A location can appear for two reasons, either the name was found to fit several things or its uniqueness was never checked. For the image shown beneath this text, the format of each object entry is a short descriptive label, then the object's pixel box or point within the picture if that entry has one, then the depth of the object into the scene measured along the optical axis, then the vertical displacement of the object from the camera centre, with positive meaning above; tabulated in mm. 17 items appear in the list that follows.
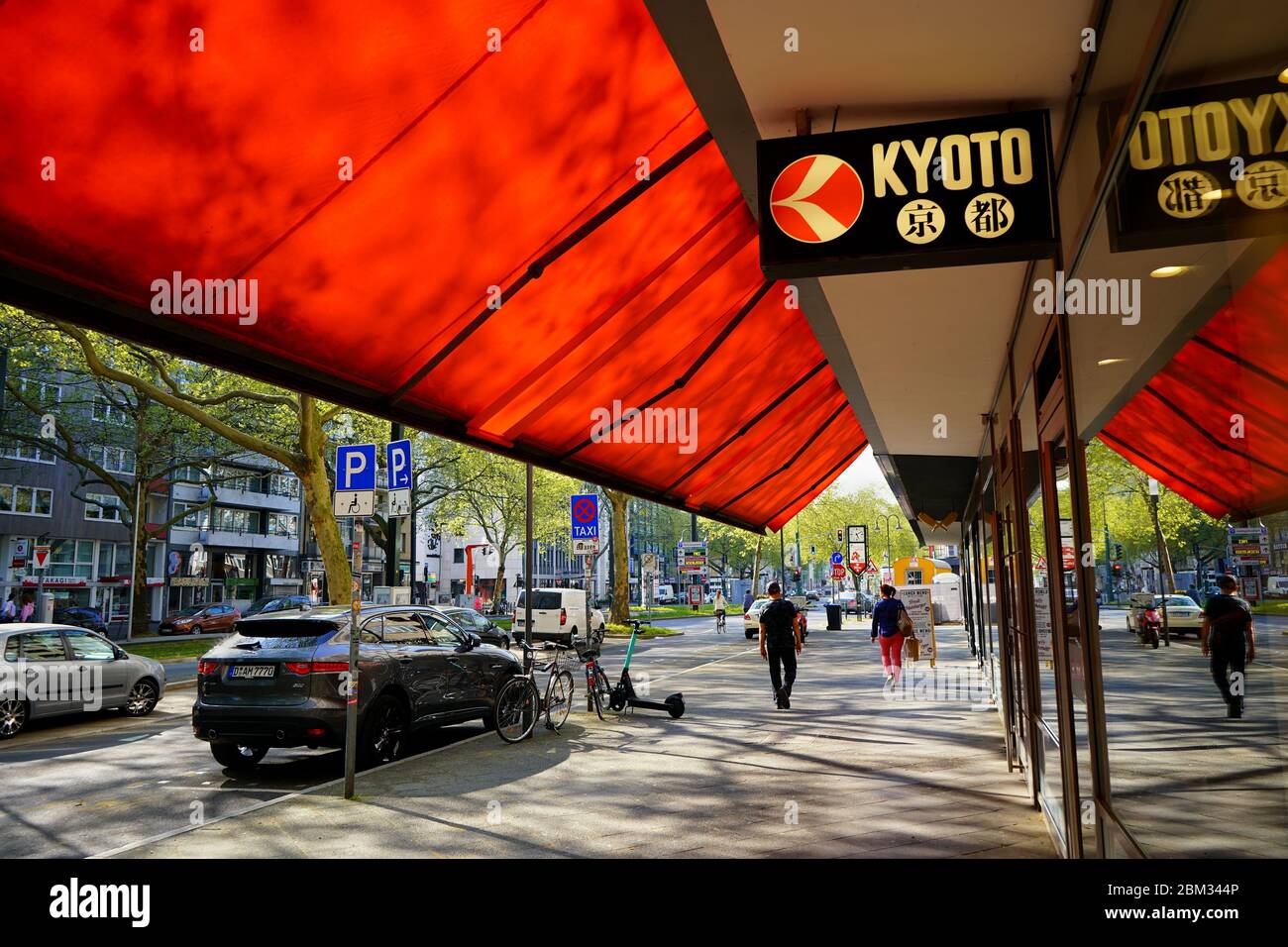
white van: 32188 -1490
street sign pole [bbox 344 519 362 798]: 7613 -1000
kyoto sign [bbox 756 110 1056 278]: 3297 +1383
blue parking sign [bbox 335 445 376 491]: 8344 +1041
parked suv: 8594 -1054
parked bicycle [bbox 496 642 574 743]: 10578 -1602
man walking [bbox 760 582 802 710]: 13312 -1064
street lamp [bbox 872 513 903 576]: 75719 +3903
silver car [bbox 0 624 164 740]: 11797 -1292
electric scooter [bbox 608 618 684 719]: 12508 -1831
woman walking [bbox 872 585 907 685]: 16594 -1183
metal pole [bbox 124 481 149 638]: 36531 +1328
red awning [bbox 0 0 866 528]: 3029 +1643
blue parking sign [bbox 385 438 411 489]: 9234 +1206
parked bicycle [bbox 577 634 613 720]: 12469 -1496
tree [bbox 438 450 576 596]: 40972 +4045
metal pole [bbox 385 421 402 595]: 21297 +667
